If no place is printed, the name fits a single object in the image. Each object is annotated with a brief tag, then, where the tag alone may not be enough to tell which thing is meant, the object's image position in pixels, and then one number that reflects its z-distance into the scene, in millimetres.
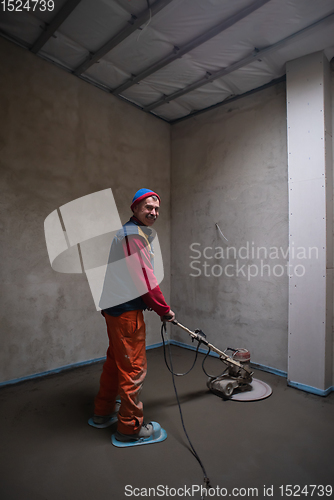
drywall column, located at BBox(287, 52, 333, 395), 2805
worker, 1987
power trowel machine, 2666
